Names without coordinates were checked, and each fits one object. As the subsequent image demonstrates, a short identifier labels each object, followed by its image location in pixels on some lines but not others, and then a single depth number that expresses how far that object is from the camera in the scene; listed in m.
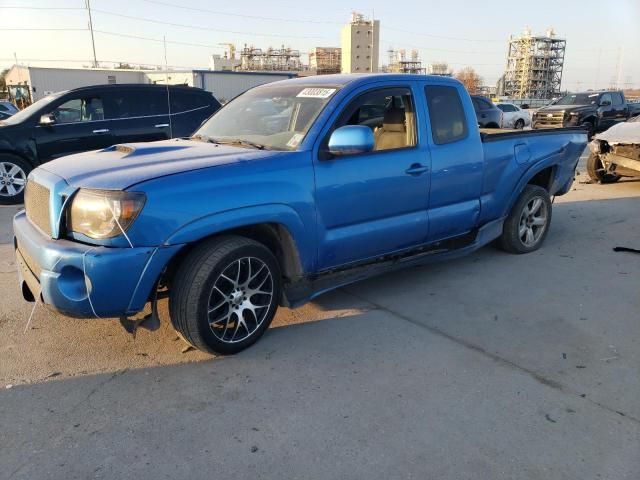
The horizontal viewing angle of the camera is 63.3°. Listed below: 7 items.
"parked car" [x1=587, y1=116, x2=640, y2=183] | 9.33
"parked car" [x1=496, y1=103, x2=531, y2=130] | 24.02
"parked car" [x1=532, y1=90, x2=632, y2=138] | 20.06
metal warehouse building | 38.97
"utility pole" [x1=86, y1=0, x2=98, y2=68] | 62.75
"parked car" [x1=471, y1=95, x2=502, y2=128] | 20.20
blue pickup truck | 2.98
